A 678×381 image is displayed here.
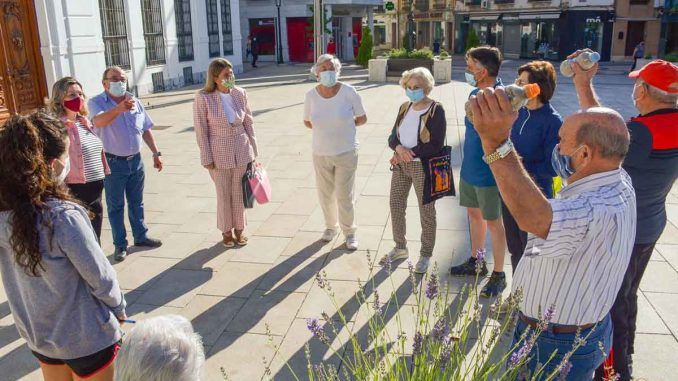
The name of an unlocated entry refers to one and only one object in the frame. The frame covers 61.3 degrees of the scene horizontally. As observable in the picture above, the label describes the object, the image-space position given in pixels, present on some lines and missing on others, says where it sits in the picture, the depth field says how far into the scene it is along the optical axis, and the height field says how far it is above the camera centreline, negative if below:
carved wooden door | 11.10 -0.38
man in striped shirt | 2.01 -0.69
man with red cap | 3.11 -0.72
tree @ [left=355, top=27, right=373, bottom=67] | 25.65 -0.61
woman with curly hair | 2.38 -0.93
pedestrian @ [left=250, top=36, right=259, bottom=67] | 30.74 -0.77
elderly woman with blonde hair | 4.83 -0.92
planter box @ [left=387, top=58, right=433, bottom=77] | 20.78 -1.05
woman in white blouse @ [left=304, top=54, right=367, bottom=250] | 5.45 -0.92
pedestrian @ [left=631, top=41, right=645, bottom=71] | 25.97 -1.02
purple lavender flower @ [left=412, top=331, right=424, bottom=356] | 2.12 -1.11
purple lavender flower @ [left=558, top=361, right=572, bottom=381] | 1.92 -1.13
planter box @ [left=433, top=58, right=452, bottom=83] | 20.25 -1.25
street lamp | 34.22 -0.31
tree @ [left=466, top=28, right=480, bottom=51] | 33.00 -0.39
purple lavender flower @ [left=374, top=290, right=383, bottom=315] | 2.37 -1.08
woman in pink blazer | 5.37 -0.92
